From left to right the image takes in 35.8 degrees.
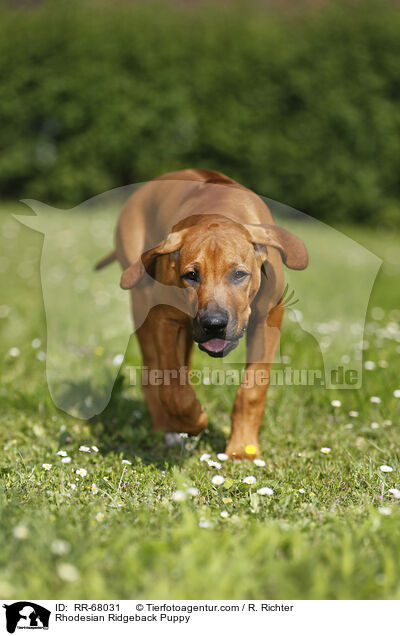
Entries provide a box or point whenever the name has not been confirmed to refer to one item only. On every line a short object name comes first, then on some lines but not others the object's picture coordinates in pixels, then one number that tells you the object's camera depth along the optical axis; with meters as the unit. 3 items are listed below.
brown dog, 2.27
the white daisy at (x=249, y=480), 2.42
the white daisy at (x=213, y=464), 2.58
